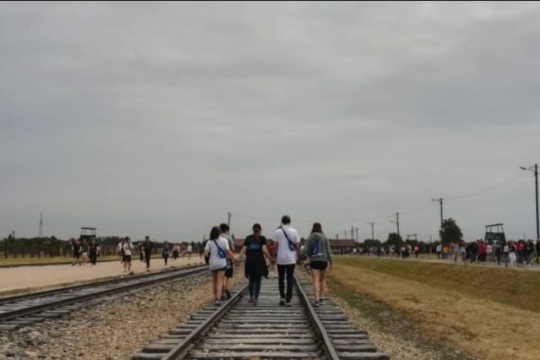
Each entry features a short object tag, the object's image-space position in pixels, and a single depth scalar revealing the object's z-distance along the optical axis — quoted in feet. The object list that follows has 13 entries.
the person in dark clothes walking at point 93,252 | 153.17
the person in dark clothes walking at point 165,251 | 161.16
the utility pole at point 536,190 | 189.80
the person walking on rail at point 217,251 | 50.55
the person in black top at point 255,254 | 52.34
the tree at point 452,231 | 510.99
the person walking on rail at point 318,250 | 49.14
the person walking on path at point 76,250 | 149.28
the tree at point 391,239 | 574.31
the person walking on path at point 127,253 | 112.74
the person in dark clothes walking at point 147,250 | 127.91
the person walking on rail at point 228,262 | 53.21
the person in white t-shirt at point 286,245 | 50.19
